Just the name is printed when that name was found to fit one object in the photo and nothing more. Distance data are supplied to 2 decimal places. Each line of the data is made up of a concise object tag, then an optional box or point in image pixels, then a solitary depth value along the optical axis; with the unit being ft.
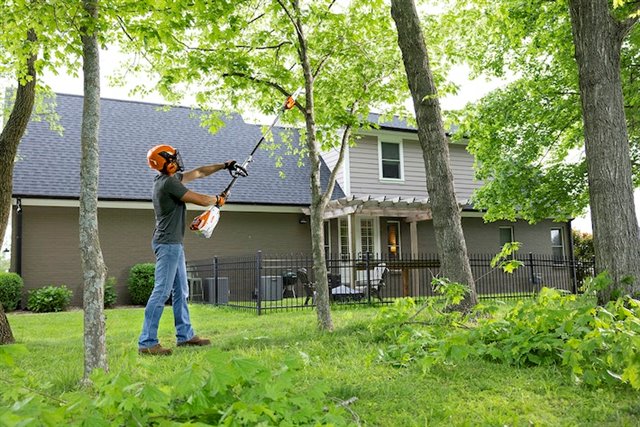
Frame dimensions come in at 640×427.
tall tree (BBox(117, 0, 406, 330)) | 23.44
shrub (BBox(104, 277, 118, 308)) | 46.44
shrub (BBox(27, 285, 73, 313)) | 43.06
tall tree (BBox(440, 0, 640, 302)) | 18.03
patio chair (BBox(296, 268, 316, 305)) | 40.87
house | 47.75
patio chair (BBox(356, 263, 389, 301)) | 42.50
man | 18.48
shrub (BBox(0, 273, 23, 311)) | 42.32
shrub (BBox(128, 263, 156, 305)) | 47.93
